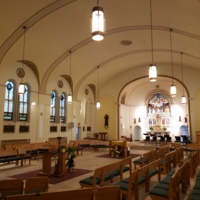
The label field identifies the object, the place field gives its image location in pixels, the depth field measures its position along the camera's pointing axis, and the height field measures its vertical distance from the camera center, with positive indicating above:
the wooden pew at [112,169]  4.95 -0.96
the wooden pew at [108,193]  2.89 -0.84
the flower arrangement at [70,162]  7.32 -1.12
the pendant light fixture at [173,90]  9.51 +1.69
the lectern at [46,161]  7.17 -1.04
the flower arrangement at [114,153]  11.38 -1.23
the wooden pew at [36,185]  3.56 -0.91
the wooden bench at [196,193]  3.51 -1.07
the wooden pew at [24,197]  2.54 -0.81
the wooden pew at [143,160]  6.88 -1.03
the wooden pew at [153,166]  5.17 -0.89
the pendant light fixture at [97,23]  3.50 +1.71
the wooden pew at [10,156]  7.97 -1.04
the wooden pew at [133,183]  4.11 -1.11
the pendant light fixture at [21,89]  9.13 +1.65
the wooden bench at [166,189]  3.63 -1.09
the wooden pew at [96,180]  4.65 -1.12
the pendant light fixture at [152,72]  5.90 +1.53
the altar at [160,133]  19.48 -0.34
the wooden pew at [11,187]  3.44 -0.91
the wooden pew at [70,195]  2.70 -0.83
